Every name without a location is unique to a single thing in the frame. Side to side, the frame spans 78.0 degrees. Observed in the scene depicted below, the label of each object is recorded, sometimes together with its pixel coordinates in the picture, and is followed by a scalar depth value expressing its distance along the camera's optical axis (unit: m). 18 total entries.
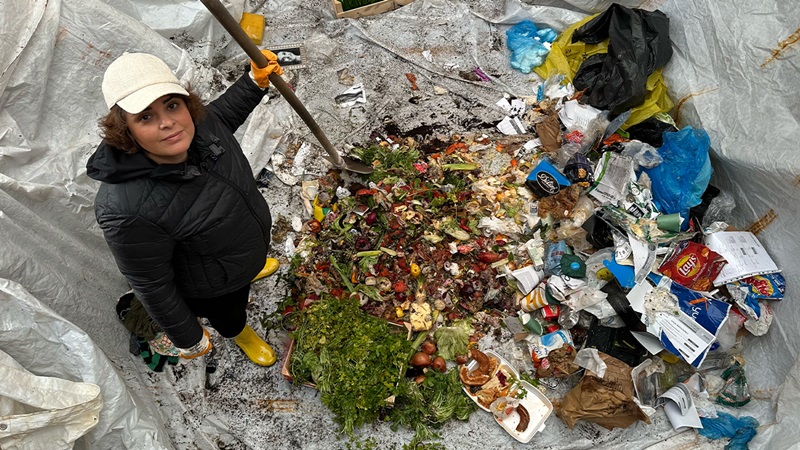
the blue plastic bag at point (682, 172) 3.32
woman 1.79
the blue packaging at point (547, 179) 3.54
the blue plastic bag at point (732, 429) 2.89
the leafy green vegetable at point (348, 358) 2.87
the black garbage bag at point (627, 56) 3.64
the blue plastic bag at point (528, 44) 4.32
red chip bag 3.09
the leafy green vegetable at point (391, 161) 3.74
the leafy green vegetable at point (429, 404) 2.98
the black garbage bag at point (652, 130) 3.67
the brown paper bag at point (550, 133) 3.87
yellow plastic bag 3.78
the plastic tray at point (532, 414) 3.01
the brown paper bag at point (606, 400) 2.89
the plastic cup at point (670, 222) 3.24
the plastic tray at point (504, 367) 3.16
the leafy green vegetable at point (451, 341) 3.21
